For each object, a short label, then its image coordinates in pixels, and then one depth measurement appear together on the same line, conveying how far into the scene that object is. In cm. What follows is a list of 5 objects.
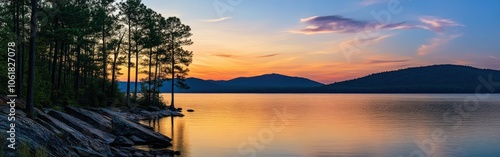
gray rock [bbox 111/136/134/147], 3228
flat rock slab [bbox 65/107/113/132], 3641
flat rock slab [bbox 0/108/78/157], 1880
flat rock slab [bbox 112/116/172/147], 3581
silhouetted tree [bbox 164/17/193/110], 8169
